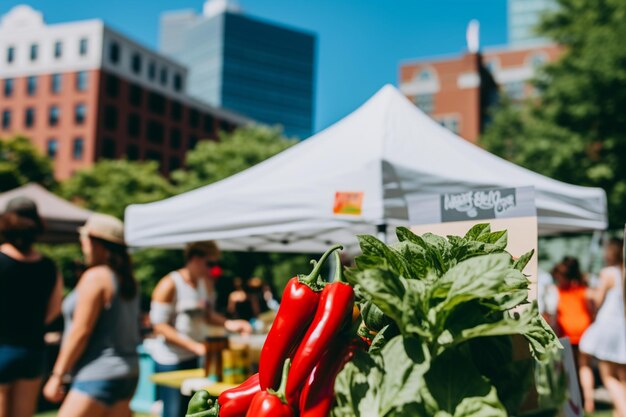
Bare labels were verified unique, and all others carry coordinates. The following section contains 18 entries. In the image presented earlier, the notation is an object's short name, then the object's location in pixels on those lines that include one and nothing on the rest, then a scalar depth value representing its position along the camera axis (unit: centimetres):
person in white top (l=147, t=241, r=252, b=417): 425
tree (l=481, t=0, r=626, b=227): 1362
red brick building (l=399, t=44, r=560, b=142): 4250
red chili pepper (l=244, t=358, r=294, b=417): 99
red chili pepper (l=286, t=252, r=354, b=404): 102
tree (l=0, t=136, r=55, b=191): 3425
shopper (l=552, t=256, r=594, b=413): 670
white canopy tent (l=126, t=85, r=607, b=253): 321
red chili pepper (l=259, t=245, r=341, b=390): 108
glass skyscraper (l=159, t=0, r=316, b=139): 13075
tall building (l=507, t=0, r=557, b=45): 10519
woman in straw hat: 313
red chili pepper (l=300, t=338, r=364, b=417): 97
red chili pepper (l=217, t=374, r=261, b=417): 111
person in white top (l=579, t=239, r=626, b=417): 525
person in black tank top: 339
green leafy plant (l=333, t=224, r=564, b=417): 84
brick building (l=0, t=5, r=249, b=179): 4834
